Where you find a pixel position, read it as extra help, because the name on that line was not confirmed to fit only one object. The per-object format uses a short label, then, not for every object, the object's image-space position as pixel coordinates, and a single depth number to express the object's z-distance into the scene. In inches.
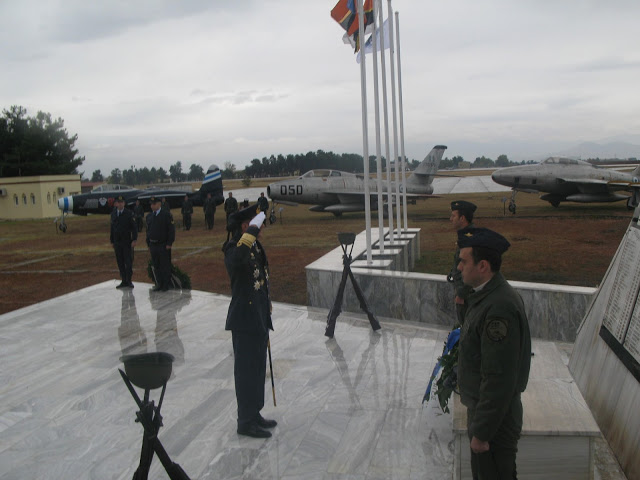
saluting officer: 158.4
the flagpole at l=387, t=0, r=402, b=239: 433.9
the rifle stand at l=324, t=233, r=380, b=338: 249.6
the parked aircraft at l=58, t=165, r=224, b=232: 994.1
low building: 1505.9
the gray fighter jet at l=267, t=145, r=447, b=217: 965.2
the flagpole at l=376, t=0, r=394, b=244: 379.2
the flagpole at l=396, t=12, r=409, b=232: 490.2
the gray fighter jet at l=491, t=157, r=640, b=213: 933.2
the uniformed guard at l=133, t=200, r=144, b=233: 868.5
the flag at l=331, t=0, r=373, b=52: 361.1
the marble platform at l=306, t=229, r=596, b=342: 234.7
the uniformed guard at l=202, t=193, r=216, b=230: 896.3
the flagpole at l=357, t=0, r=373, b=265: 327.9
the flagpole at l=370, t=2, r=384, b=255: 360.6
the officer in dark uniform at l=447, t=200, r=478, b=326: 186.2
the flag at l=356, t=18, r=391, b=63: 384.2
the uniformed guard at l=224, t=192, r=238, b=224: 806.5
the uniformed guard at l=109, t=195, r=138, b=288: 368.2
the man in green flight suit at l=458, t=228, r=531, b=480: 93.0
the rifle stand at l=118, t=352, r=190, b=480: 99.2
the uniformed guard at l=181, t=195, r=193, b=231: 894.0
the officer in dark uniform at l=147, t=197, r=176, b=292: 351.9
